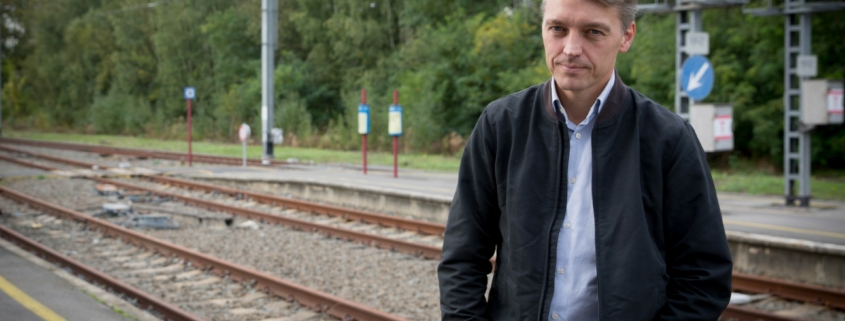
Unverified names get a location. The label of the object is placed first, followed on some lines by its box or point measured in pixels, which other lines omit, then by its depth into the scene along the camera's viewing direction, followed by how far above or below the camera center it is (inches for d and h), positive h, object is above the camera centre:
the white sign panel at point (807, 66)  540.1 +44.5
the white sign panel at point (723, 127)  464.8 +3.9
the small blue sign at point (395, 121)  772.0 +12.4
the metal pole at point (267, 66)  1040.2 +87.1
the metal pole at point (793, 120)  548.7 +9.5
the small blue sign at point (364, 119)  802.8 +15.0
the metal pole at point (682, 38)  493.7 +58.2
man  84.4 -6.6
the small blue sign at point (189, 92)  970.7 +50.2
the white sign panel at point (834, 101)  530.9 +21.2
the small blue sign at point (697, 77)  436.5 +30.4
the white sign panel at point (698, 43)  458.3 +50.7
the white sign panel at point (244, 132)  944.3 +2.8
